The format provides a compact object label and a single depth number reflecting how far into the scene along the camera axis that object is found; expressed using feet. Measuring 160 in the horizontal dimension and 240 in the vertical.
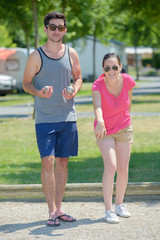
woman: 30.76
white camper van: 200.46
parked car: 180.07
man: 30.33
